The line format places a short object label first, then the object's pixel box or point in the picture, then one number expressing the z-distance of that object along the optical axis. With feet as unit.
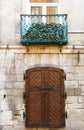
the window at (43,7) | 38.75
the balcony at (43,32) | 37.19
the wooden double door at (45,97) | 37.14
